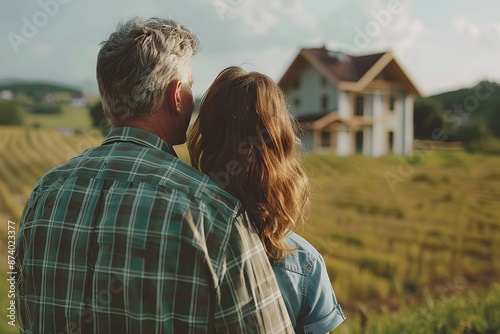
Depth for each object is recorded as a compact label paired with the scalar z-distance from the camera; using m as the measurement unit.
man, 0.76
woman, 0.93
